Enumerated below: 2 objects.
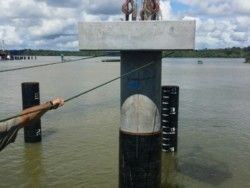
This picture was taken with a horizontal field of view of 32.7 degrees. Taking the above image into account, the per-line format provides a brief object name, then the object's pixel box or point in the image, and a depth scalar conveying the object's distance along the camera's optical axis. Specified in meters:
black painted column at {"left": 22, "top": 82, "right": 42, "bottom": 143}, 14.36
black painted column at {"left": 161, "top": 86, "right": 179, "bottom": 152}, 13.16
